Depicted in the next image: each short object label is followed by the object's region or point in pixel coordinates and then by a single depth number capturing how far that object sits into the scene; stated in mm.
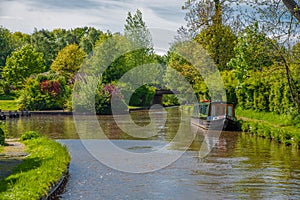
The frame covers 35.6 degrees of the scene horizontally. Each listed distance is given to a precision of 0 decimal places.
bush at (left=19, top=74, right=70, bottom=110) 60000
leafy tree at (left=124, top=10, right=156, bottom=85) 76750
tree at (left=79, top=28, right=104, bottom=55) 98538
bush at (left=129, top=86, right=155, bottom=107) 71250
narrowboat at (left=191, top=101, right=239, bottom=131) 33969
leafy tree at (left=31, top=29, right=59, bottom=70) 101500
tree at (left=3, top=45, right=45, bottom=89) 75688
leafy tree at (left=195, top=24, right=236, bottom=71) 45750
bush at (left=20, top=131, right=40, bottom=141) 23514
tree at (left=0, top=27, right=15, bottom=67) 93919
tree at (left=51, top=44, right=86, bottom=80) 84688
